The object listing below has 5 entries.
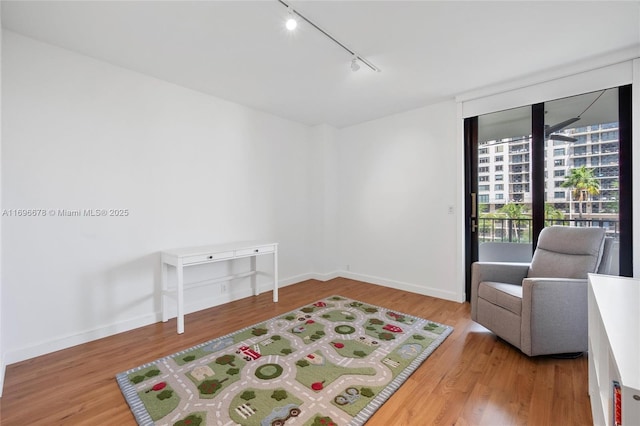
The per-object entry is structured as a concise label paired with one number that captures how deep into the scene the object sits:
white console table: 2.72
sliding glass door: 2.70
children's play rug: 1.65
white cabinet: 0.69
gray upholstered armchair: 2.15
